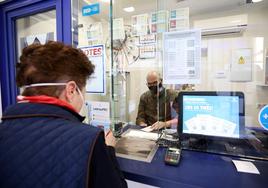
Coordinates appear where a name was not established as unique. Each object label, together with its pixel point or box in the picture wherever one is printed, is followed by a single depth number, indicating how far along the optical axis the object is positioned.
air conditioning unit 2.49
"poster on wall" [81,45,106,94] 1.44
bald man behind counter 1.64
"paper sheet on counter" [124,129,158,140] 1.44
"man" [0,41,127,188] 0.50
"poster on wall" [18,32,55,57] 1.75
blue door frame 1.64
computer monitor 1.12
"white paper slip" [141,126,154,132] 1.64
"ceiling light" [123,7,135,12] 1.64
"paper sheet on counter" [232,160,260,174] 0.90
